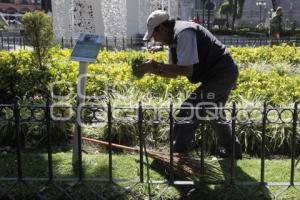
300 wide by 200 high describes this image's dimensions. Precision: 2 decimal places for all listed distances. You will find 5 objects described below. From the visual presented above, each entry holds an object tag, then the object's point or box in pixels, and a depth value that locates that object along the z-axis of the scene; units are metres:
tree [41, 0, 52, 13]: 24.96
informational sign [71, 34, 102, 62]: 4.66
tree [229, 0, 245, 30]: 45.78
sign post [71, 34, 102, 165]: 4.66
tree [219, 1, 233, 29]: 46.12
